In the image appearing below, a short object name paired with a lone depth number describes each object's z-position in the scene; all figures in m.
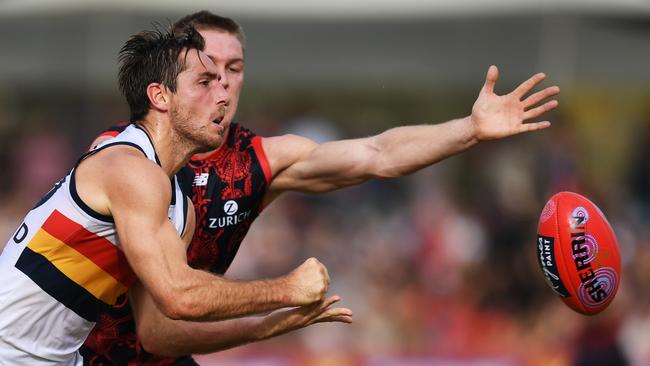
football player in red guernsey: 12.20
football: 12.45
